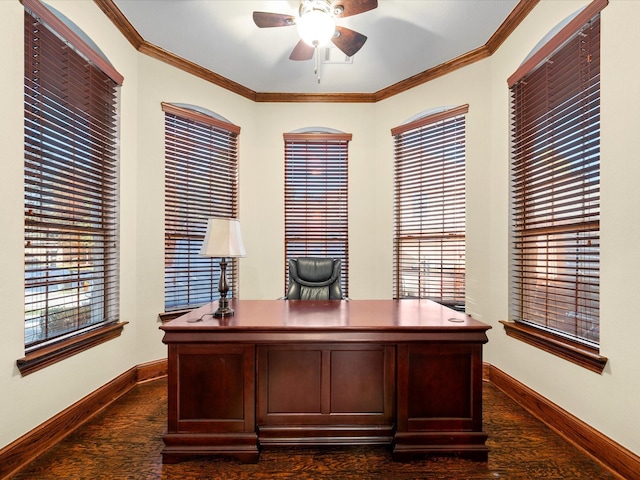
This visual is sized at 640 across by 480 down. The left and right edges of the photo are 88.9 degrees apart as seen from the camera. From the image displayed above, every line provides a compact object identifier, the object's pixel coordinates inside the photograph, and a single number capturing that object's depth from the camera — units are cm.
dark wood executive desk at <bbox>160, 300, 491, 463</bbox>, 189
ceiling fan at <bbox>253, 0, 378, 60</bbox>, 200
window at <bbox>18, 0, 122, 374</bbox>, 194
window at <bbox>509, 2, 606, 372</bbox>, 199
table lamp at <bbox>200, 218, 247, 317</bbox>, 204
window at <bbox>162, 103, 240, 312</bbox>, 321
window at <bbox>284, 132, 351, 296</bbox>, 397
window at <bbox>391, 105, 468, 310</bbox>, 330
